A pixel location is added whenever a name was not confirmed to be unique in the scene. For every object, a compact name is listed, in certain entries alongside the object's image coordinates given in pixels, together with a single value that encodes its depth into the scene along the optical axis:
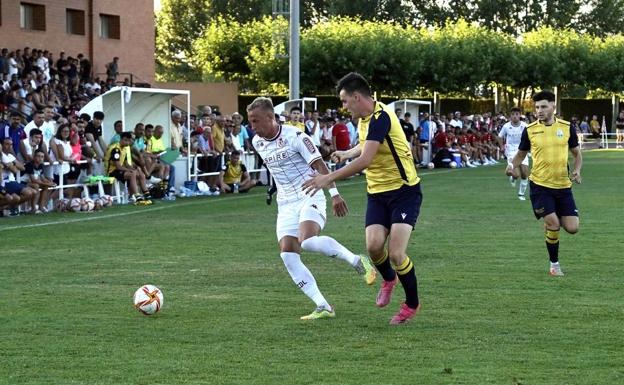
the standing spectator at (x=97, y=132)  23.70
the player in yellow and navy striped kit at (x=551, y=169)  12.91
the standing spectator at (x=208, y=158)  27.78
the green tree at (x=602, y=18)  95.12
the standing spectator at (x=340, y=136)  33.09
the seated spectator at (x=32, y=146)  21.09
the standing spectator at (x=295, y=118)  28.33
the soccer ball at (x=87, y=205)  22.06
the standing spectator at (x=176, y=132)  27.29
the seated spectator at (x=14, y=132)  21.02
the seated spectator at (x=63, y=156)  21.97
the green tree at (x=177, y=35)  93.94
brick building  38.97
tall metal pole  32.78
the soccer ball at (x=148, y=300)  9.98
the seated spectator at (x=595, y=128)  72.94
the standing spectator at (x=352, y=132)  34.88
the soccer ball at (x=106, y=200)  22.86
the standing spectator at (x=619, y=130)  65.94
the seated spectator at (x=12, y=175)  20.31
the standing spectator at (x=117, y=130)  24.00
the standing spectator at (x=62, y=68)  34.43
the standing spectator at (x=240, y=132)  29.11
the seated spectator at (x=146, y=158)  24.56
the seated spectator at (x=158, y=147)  25.42
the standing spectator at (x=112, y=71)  38.42
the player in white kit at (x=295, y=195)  9.89
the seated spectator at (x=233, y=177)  28.09
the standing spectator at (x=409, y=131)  36.38
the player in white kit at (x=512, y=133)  25.97
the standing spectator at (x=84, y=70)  36.25
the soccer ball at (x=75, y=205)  21.88
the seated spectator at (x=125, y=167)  23.61
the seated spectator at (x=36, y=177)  21.11
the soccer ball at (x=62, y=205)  21.86
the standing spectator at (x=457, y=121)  45.16
